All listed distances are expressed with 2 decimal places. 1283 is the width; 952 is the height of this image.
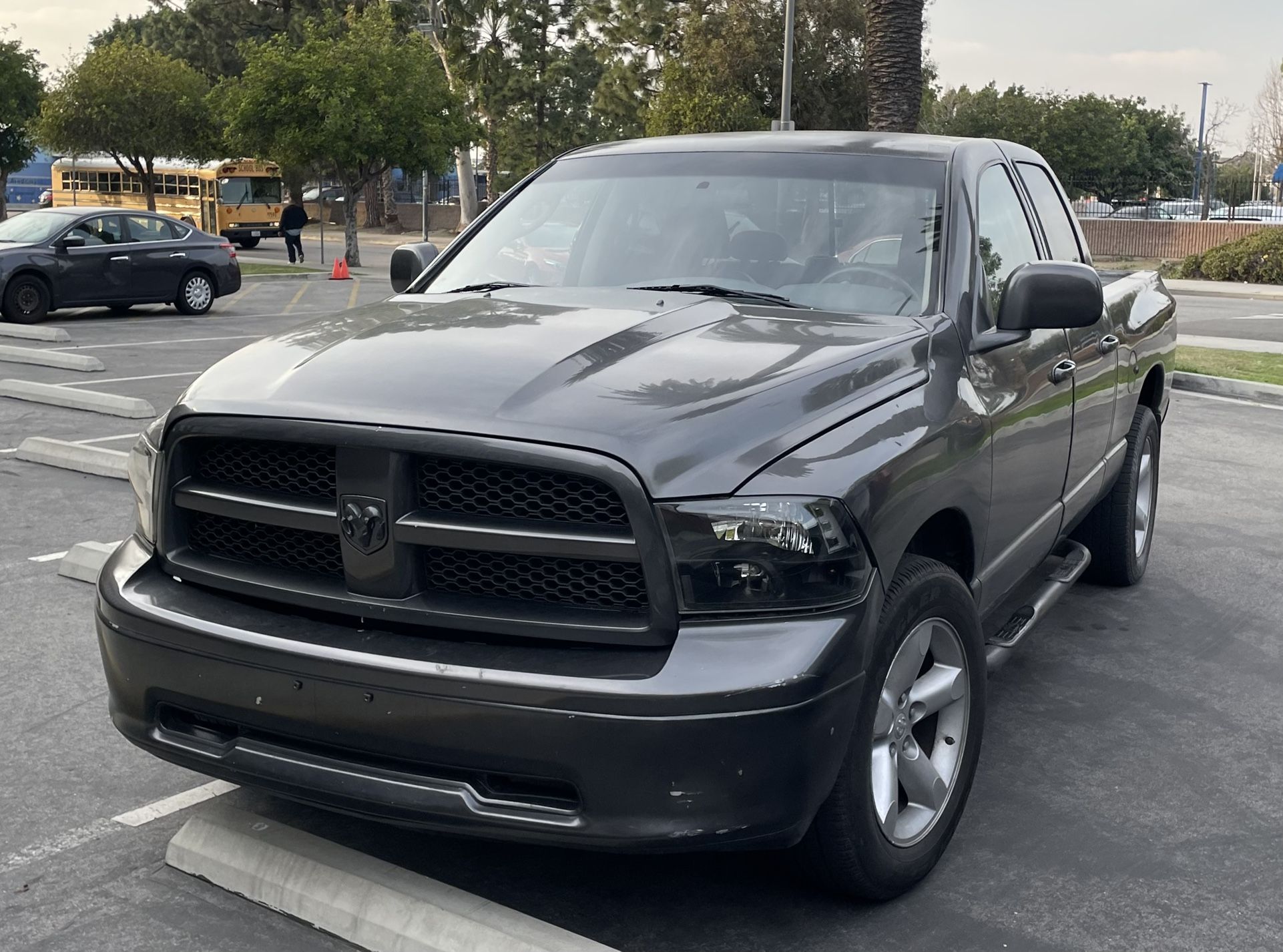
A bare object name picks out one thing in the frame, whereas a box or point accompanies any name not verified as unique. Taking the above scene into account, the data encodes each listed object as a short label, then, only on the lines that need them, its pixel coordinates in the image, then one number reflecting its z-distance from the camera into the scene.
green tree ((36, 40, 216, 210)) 41.47
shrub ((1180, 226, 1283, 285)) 32.91
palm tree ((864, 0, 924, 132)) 18.27
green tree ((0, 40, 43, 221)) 42.72
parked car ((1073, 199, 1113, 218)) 49.03
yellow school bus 43.94
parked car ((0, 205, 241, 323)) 18.77
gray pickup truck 2.82
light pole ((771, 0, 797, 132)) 27.50
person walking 35.16
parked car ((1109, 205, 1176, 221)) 47.38
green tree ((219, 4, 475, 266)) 33.72
